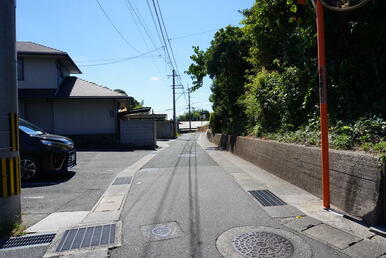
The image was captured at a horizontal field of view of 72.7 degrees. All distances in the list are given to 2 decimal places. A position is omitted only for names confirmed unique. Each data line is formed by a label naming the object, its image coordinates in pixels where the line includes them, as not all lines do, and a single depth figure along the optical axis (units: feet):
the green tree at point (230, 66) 51.06
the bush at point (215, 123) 81.41
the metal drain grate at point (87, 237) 11.16
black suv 22.71
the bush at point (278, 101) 26.78
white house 54.65
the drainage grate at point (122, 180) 22.97
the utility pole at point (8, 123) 12.73
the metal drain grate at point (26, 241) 11.25
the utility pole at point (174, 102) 120.22
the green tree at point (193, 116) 368.91
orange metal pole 14.29
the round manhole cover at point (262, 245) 10.16
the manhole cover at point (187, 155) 42.47
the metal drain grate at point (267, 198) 16.28
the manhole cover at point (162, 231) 11.95
